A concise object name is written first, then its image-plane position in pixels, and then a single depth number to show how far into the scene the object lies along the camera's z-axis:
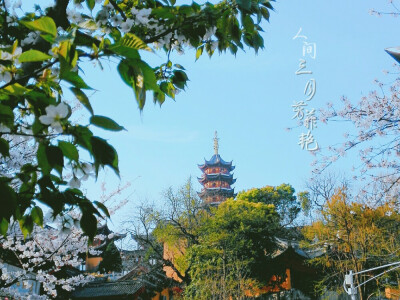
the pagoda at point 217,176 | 49.97
